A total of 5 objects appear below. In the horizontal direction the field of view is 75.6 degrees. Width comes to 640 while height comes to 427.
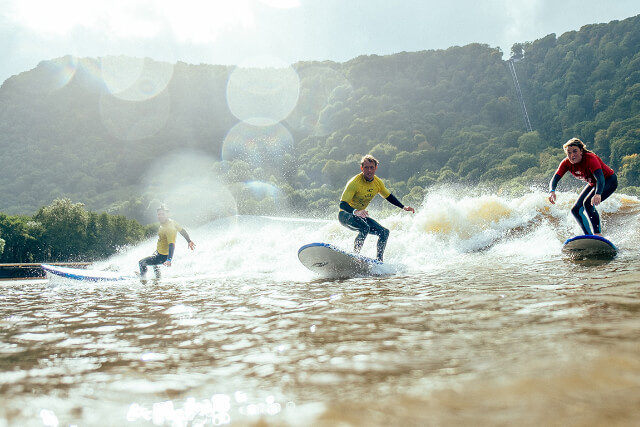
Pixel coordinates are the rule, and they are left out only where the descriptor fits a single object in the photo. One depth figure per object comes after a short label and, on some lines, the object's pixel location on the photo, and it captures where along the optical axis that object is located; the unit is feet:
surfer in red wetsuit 24.73
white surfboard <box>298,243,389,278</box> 24.56
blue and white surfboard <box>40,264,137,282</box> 32.83
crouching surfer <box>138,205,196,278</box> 34.09
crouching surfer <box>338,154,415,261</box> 27.61
